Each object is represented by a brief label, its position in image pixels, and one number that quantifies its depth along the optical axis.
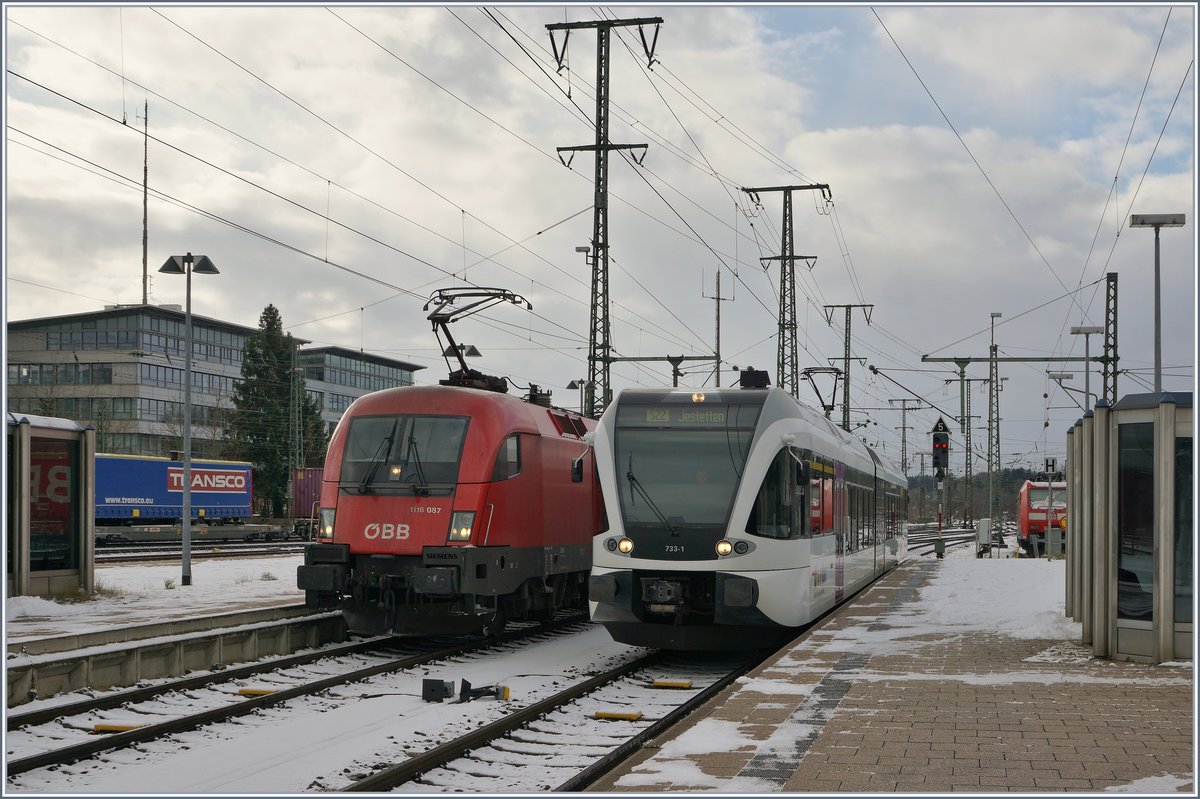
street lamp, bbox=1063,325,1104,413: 38.66
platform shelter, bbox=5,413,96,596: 18.48
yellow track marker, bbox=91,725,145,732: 10.15
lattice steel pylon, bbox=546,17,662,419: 24.89
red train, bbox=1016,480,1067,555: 47.34
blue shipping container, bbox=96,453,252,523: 44.31
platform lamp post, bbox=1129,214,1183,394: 26.53
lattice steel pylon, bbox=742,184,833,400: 35.34
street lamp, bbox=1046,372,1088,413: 50.54
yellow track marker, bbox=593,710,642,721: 10.85
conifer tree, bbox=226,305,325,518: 73.00
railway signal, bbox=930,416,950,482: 36.19
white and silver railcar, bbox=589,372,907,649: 13.57
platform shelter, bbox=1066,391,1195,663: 11.42
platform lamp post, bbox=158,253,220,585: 23.16
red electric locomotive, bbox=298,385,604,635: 14.85
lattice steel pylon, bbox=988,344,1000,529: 49.56
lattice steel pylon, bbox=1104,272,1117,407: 37.03
